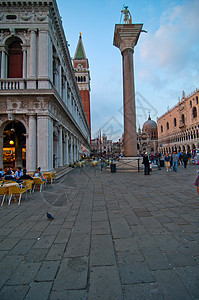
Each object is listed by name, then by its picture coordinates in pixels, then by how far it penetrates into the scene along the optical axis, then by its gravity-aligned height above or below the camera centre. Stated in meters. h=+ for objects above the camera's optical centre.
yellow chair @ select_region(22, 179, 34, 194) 6.36 -1.11
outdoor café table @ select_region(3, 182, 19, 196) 5.60 -1.02
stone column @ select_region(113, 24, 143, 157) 14.67 +7.45
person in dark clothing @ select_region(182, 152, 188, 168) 16.60 -0.40
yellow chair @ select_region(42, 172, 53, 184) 8.95 -1.07
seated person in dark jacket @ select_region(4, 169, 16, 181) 6.86 -0.87
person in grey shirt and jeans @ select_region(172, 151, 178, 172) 13.34 -0.35
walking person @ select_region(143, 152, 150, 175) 11.53 -0.66
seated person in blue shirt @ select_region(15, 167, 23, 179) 7.97 -0.87
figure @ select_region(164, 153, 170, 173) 13.40 -0.34
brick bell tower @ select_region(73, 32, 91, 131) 69.06 +40.88
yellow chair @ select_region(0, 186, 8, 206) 5.64 -1.25
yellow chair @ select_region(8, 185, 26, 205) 5.60 -1.18
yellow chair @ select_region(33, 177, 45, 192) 7.64 -1.18
